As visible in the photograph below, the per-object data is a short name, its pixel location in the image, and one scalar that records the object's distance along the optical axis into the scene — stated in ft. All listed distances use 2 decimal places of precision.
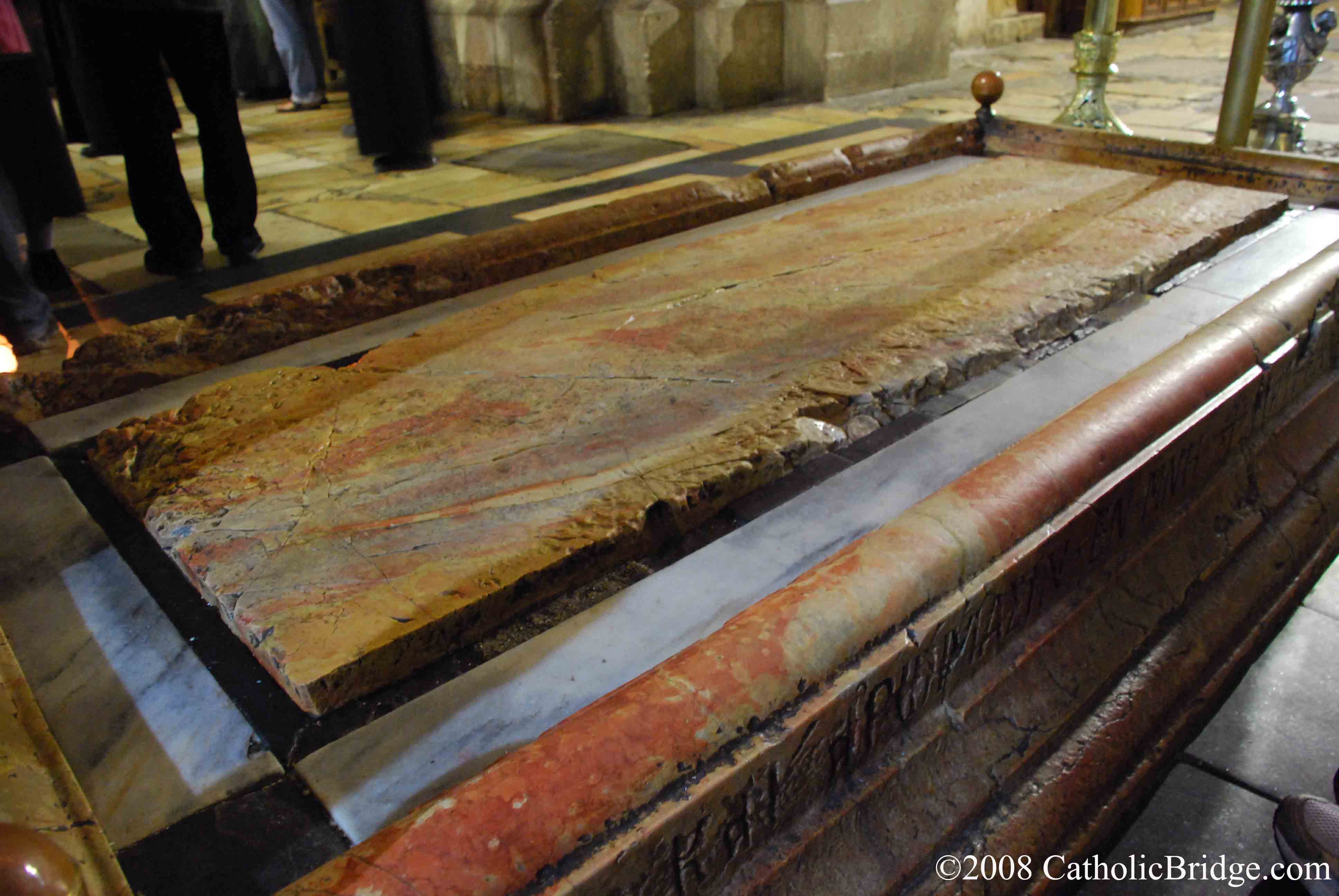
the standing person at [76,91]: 15.96
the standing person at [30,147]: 11.04
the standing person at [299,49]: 20.43
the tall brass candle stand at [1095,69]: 14.61
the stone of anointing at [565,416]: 4.22
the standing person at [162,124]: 9.34
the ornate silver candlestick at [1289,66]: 13.08
